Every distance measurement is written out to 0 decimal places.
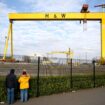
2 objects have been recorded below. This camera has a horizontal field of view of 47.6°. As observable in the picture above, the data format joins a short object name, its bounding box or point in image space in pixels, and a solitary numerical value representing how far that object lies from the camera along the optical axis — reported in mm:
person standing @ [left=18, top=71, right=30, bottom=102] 5391
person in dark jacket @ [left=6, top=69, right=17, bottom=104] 5211
